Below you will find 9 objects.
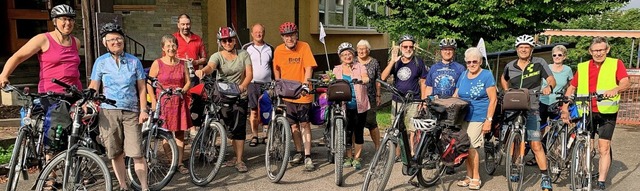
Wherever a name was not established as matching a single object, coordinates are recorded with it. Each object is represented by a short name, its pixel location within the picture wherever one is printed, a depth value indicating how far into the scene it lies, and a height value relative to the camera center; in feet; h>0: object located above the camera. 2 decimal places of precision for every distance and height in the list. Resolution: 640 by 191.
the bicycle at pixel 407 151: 14.10 -2.93
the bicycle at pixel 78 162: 11.64 -2.64
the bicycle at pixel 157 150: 14.57 -2.94
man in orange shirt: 17.52 -0.45
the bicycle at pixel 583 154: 14.92 -3.03
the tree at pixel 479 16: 29.66 +2.93
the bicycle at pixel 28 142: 12.96 -2.41
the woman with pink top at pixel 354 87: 17.31 -1.06
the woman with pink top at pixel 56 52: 13.24 +0.14
